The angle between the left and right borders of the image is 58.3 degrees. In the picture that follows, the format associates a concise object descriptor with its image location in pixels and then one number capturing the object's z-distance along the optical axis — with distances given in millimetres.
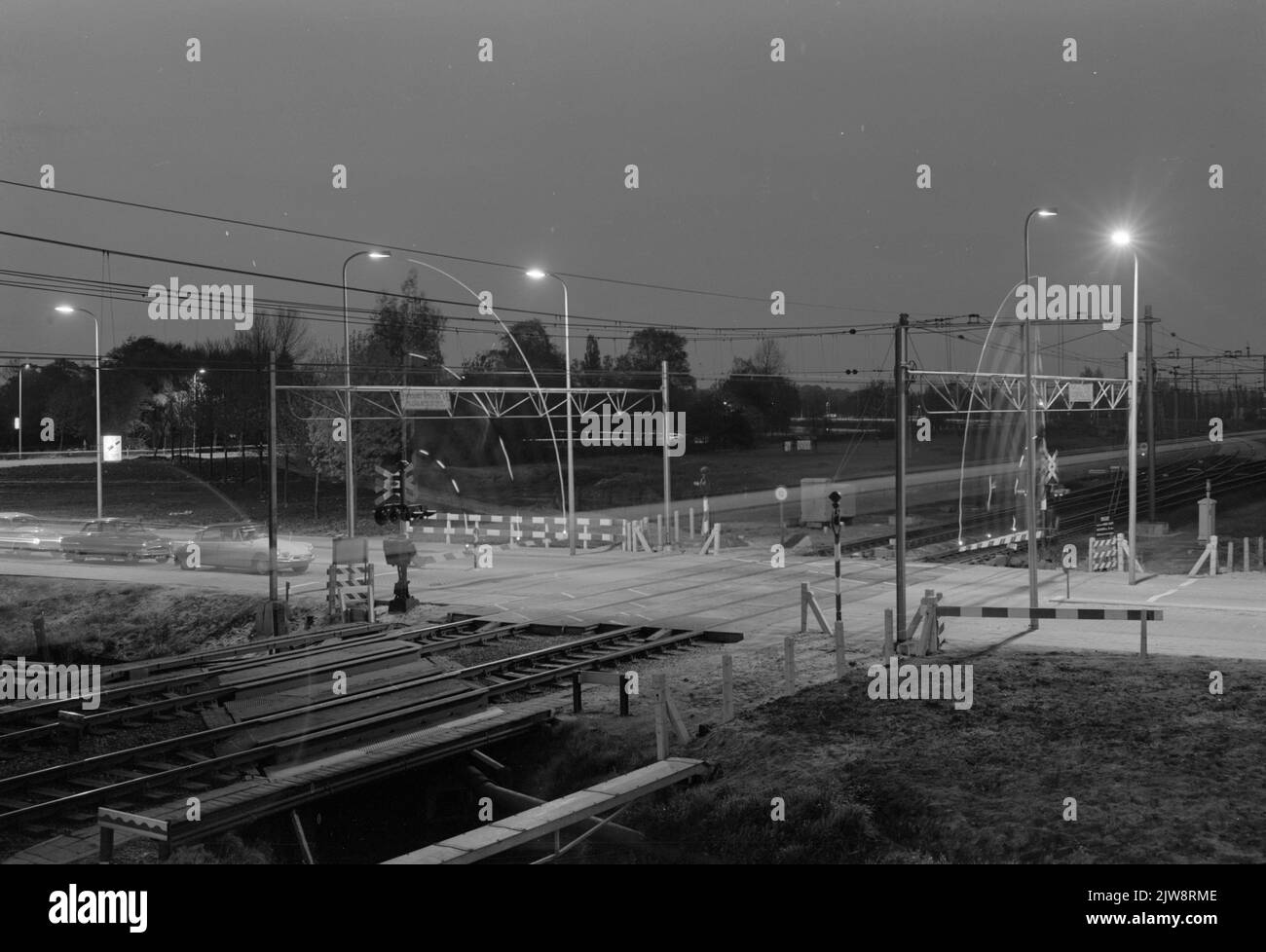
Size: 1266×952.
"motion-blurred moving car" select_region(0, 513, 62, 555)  29906
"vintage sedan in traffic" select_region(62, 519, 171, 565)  27969
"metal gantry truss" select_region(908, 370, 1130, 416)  34719
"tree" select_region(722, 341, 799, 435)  60625
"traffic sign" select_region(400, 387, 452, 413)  26230
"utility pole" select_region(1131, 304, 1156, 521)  27422
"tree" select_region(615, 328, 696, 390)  59594
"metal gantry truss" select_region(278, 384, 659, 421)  32344
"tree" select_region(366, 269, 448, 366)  39969
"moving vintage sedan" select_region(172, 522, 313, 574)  25406
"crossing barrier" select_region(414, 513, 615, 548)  29438
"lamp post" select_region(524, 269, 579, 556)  25719
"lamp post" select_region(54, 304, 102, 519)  29841
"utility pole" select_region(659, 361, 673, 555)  27578
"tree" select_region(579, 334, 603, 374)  59094
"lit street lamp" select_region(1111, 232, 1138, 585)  20906
